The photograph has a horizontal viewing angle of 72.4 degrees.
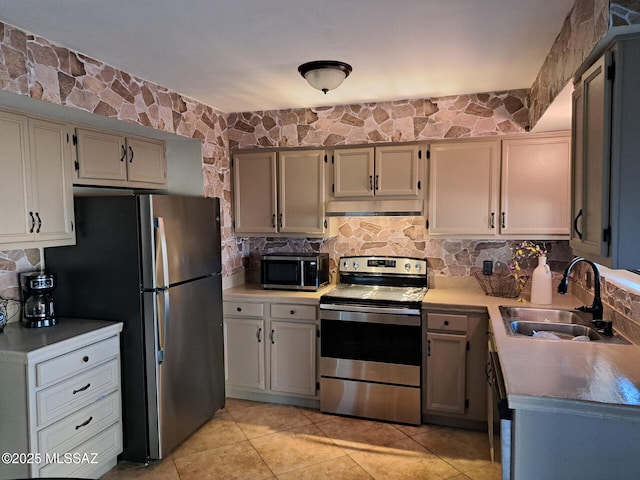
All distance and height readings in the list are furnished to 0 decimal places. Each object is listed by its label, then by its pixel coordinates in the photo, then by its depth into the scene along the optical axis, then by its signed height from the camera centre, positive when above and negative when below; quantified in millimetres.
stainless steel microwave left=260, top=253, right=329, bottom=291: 3547 -397
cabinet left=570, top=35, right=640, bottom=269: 1493 +229
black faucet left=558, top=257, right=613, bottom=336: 2234 -487
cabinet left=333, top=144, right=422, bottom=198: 3355 +396
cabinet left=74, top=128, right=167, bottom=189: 2726 +450
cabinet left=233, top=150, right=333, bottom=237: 3588 +255
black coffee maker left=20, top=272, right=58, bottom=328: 2465 -422
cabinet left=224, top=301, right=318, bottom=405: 3377 -1005
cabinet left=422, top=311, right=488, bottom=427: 2982 -1020
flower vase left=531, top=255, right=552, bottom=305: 2967 -441
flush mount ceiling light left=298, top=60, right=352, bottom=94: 2504 +875
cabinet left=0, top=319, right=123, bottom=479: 2088 -902
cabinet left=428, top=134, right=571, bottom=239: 3080 +242
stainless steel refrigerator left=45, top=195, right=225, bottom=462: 2586 -409
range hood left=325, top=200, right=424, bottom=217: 3378 +112
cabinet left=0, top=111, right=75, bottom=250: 2230 +237
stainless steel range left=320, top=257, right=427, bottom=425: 3100 -962
